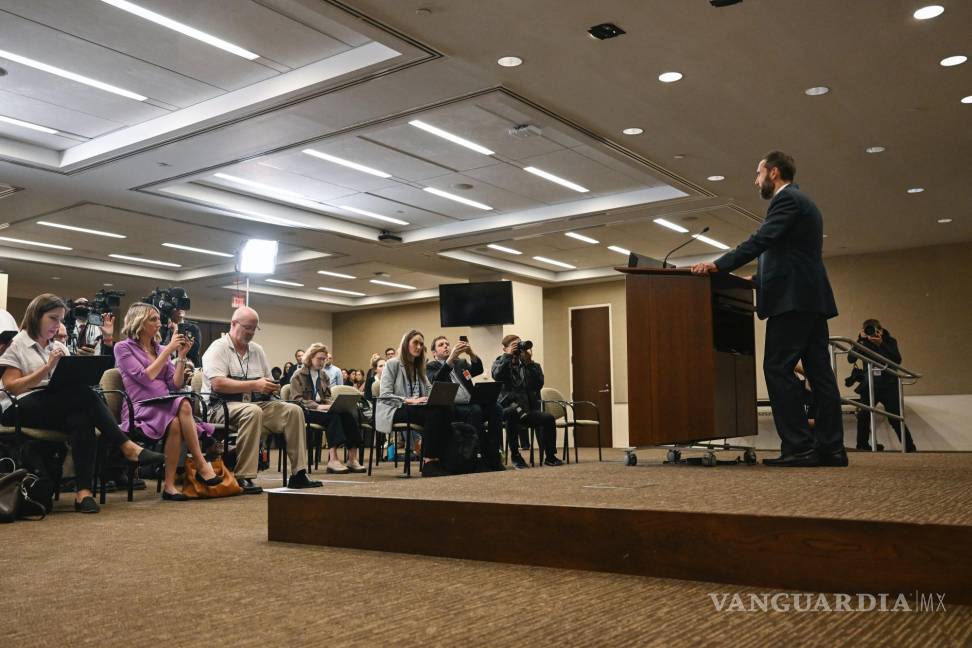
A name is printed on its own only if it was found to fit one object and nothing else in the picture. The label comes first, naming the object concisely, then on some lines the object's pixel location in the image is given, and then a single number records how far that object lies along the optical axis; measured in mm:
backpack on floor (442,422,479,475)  6199
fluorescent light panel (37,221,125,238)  9953
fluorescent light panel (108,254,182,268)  11969
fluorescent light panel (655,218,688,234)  10128
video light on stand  10156
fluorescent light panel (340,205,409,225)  9741
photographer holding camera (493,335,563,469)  7512
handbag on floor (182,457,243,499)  4754
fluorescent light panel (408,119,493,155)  6912
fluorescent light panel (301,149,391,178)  7620
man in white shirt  5000
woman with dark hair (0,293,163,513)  4109
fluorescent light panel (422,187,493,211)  8955
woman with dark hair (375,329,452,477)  6164
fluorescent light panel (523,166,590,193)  8305
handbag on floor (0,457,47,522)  3553
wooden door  14266
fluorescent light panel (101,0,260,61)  4977
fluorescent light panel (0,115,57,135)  6762
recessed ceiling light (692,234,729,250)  11183
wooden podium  3697
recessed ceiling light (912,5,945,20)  4828
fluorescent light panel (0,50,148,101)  5641
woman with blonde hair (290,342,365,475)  7438
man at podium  3418
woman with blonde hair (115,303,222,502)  4750
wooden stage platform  1664
